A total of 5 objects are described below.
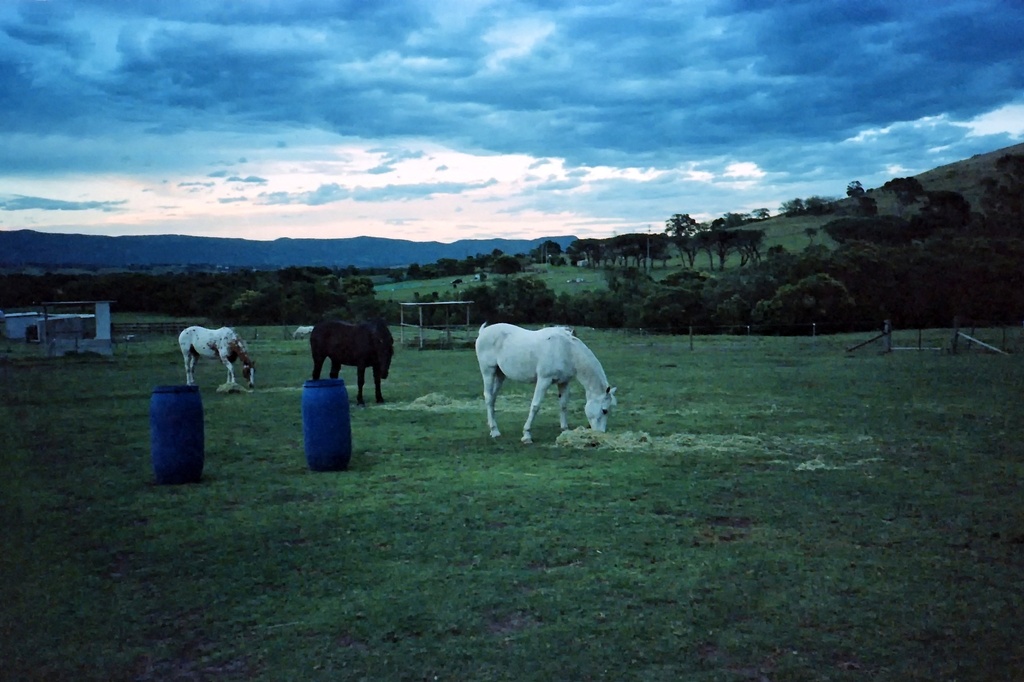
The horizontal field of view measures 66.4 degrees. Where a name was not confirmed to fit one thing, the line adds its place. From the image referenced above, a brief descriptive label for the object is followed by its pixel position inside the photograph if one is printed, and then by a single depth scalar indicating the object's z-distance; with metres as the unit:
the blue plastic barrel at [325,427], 9.73
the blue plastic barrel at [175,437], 9.09
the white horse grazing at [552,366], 11.67
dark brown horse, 17.23
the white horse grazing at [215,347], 20.91
